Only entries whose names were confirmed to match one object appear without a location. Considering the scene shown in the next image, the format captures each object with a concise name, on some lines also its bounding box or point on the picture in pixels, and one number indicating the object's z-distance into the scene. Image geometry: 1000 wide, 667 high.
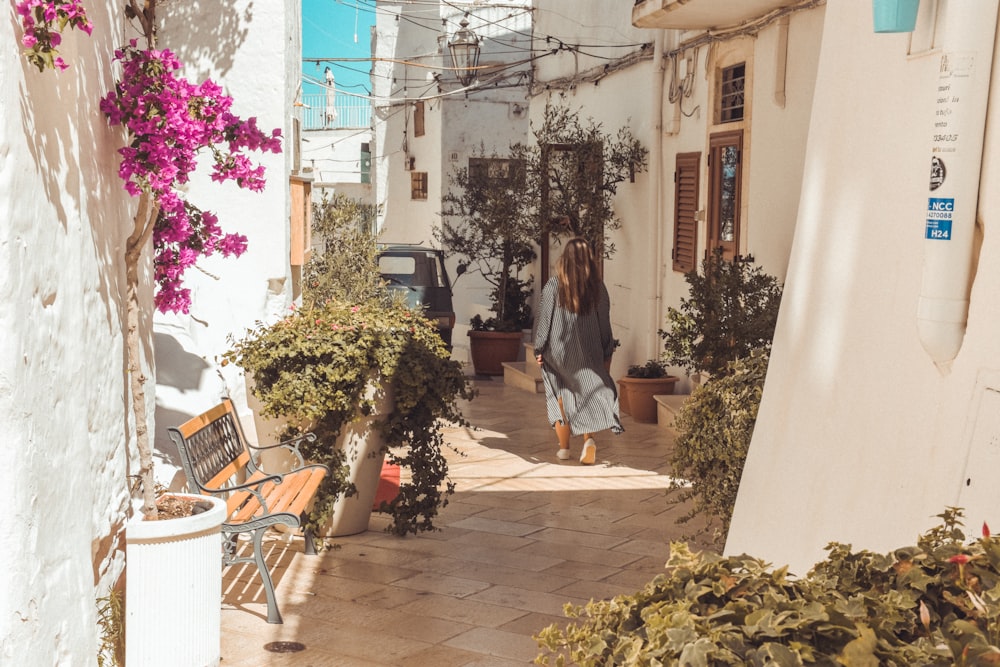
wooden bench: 5.45
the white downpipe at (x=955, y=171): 3.29
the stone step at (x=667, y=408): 10.48
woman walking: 9.41
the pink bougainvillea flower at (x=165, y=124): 4.41
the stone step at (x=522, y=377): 13.34
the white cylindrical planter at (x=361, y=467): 6.68
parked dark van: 15.22
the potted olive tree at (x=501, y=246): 14.38
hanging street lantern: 18.84
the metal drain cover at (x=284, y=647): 5.11
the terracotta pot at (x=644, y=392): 11.17
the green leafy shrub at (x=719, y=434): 5.62
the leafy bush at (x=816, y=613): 2.05
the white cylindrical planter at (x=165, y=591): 4.25
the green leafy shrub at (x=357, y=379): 6.43
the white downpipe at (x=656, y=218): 11.92
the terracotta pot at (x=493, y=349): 14.99
